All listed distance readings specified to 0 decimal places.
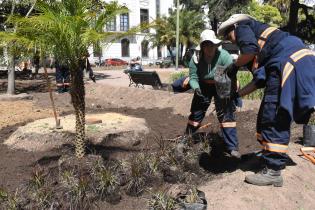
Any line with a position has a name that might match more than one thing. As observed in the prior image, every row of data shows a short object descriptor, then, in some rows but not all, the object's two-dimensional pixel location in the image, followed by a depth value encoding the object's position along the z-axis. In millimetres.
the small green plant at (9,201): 3875
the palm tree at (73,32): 4543
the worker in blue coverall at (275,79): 4285
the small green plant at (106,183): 4289
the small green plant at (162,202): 3676
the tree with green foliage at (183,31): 48344
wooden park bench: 14511
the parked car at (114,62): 50822
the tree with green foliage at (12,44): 4812
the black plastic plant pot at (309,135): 6070
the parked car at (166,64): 47009
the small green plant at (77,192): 4090
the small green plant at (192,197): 3682
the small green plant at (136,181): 4453
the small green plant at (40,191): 3955
